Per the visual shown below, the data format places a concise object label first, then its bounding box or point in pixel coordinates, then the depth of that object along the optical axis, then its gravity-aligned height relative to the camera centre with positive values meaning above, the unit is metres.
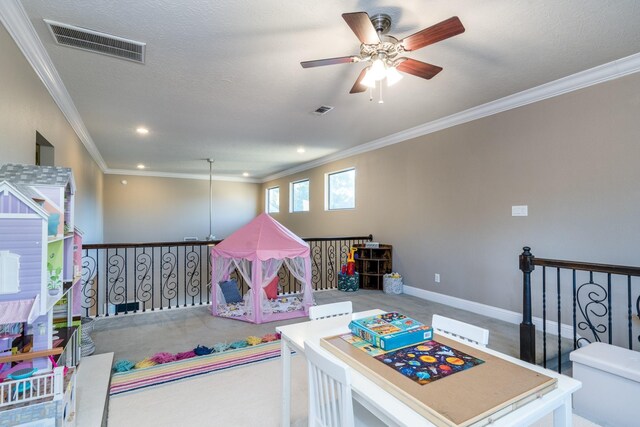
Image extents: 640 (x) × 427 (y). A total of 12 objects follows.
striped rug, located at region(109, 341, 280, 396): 2.46 -1.30
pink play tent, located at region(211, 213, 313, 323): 3.89 -0.62
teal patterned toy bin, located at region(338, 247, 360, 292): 5.53 -1.06
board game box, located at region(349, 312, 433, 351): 1.38 -0.53
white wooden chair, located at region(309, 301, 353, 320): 2.03 -0.61
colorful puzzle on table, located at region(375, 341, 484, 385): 1.15 -0.58
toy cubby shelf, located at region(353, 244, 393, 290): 5.52 -0.83
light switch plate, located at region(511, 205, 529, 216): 3.65 +0.09
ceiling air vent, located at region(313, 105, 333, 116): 4.03 +1.44
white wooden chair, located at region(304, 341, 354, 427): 1.09 -0.67
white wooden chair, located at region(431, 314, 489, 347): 1.55 -0.60
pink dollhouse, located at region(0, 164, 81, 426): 1.33 -0.41
